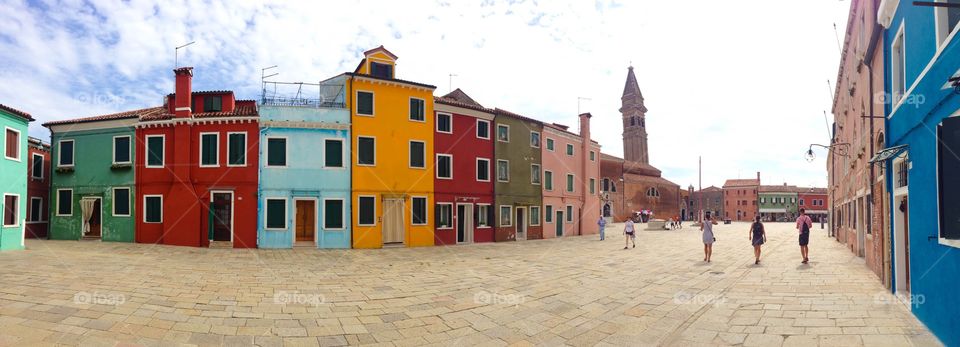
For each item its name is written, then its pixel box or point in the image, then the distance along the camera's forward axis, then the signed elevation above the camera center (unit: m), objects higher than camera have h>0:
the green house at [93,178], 20.14 +0.65
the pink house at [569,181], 27.78 +0.68
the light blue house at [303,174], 18.84 +0.76
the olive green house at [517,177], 24.33 +0.81
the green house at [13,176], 15.89 +0.60
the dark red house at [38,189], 21.81 +0.18
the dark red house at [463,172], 21.83 +0.96
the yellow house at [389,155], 19.67 +1.64
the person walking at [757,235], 14.09 -1.36
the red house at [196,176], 18.84 +0.71
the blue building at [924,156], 5.23 +0.49
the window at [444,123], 22.00 +3.33
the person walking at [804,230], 13.98 -1.21
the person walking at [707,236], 14.92 -1.47
